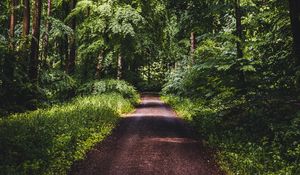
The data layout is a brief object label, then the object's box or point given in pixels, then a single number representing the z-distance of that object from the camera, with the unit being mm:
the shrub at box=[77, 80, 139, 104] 25725
